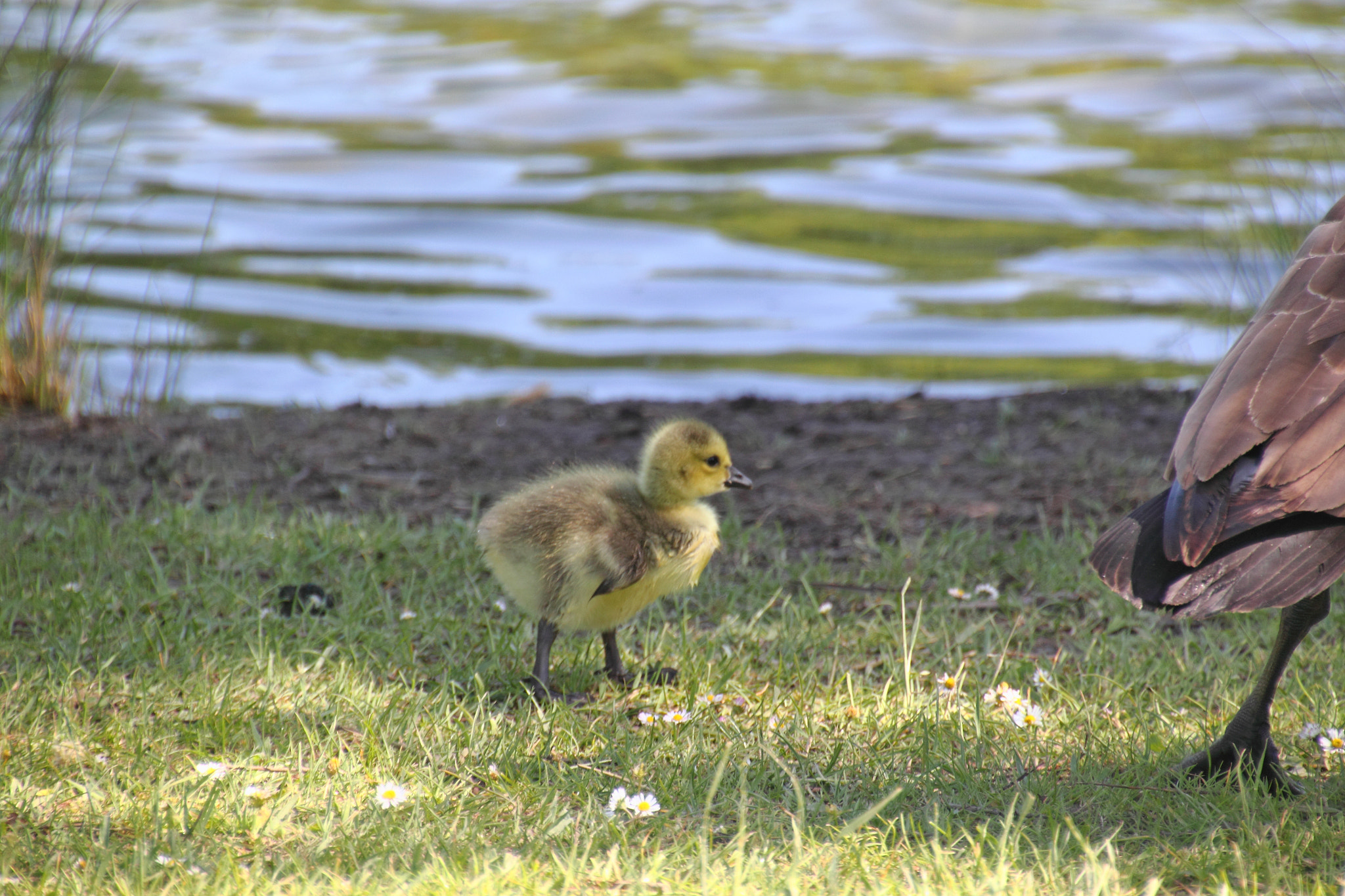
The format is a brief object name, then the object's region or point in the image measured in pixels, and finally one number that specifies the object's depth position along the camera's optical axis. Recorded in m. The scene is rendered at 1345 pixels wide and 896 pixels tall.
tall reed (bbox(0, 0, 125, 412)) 12.48
